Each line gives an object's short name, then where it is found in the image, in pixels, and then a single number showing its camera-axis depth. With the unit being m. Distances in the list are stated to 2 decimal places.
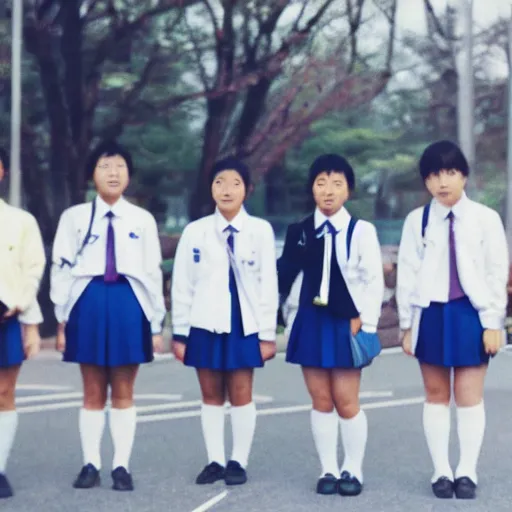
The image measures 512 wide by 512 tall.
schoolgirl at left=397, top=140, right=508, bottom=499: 5.62
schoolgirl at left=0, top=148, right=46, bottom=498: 5.64
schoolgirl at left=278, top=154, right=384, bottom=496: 5.67
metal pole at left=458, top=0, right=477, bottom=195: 13.67
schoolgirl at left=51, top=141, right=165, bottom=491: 5.73
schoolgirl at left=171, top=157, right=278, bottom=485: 5.79
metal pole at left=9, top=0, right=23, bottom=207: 12.62
